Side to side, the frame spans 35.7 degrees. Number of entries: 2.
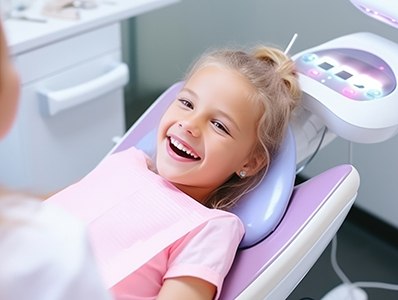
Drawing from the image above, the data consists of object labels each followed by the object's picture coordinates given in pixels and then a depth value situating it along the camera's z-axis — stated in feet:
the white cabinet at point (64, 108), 5.09
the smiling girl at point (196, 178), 3.34
